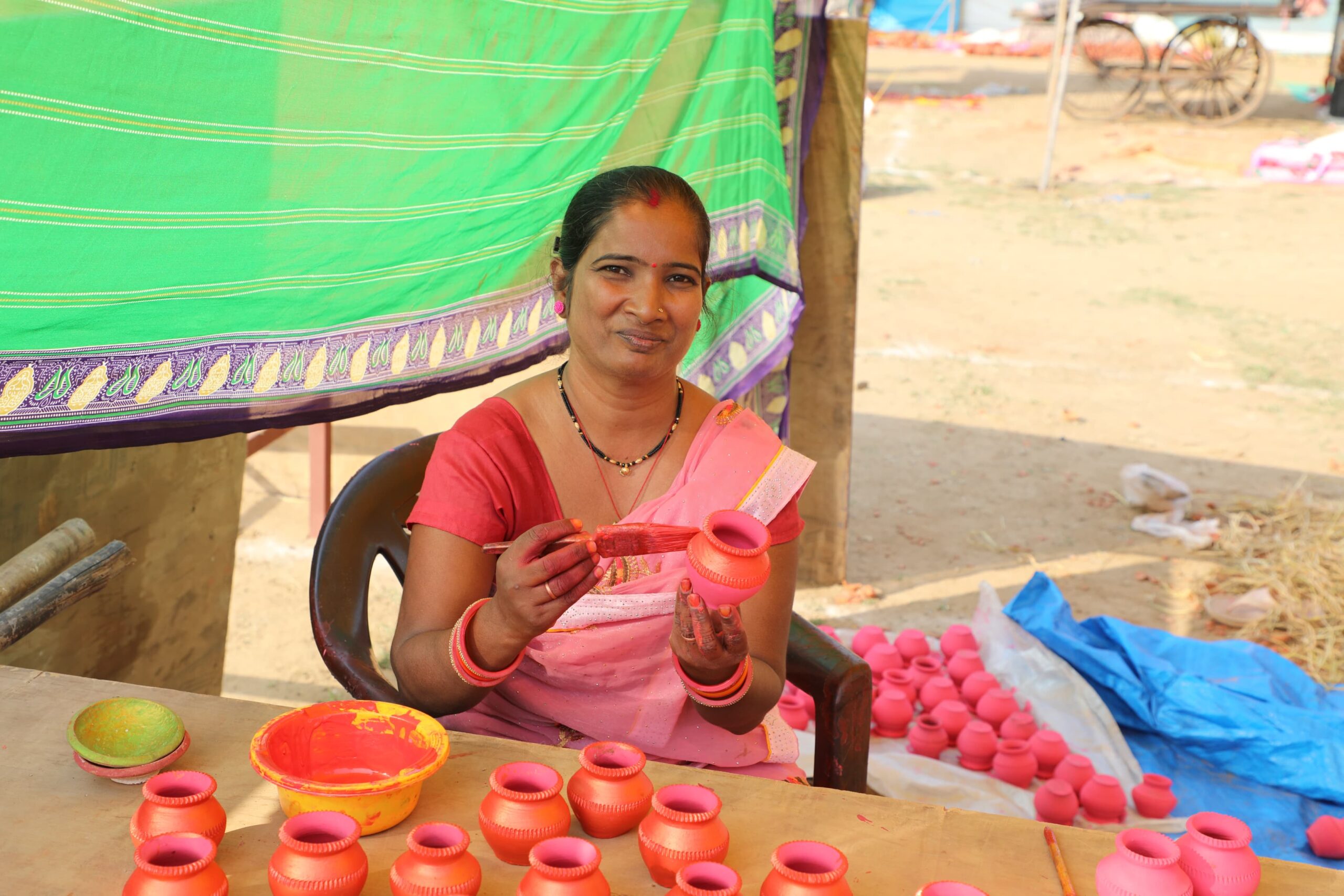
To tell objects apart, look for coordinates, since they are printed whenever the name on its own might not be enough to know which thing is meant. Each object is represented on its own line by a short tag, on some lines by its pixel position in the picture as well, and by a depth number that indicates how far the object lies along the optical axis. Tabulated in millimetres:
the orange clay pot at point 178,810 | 1415
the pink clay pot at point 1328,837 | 2980
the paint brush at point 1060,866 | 1467
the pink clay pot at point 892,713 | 3648
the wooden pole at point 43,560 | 1854
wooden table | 1444
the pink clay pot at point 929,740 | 3510
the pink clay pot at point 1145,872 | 1392
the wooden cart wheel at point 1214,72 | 16625
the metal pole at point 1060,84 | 11203
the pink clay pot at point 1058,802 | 3119
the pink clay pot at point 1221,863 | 1453
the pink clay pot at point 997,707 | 3615
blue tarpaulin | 3301
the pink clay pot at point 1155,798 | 3170
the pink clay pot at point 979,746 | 3430
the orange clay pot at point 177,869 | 1286
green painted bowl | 1620
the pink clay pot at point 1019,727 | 3486
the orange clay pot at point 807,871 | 1311
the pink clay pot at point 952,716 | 3545
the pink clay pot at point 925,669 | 3895
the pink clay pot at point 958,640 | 4074
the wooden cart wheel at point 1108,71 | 17391
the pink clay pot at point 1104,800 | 3121
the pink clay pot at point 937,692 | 3709
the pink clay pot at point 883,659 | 4000
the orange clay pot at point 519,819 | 1439
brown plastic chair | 2268
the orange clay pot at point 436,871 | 1311
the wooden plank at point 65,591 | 1790
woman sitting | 2012
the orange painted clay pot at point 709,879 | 1310
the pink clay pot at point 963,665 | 3914
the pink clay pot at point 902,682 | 3807
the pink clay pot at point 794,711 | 3701
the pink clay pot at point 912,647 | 4117
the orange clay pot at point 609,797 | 1507
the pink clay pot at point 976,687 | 3742
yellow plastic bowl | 1548
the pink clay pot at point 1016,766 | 3344
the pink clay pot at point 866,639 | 4113
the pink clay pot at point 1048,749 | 3383
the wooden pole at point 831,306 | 4316
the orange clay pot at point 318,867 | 1312
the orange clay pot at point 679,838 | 1408
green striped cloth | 1791
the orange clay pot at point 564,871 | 1282
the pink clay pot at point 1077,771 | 3248
